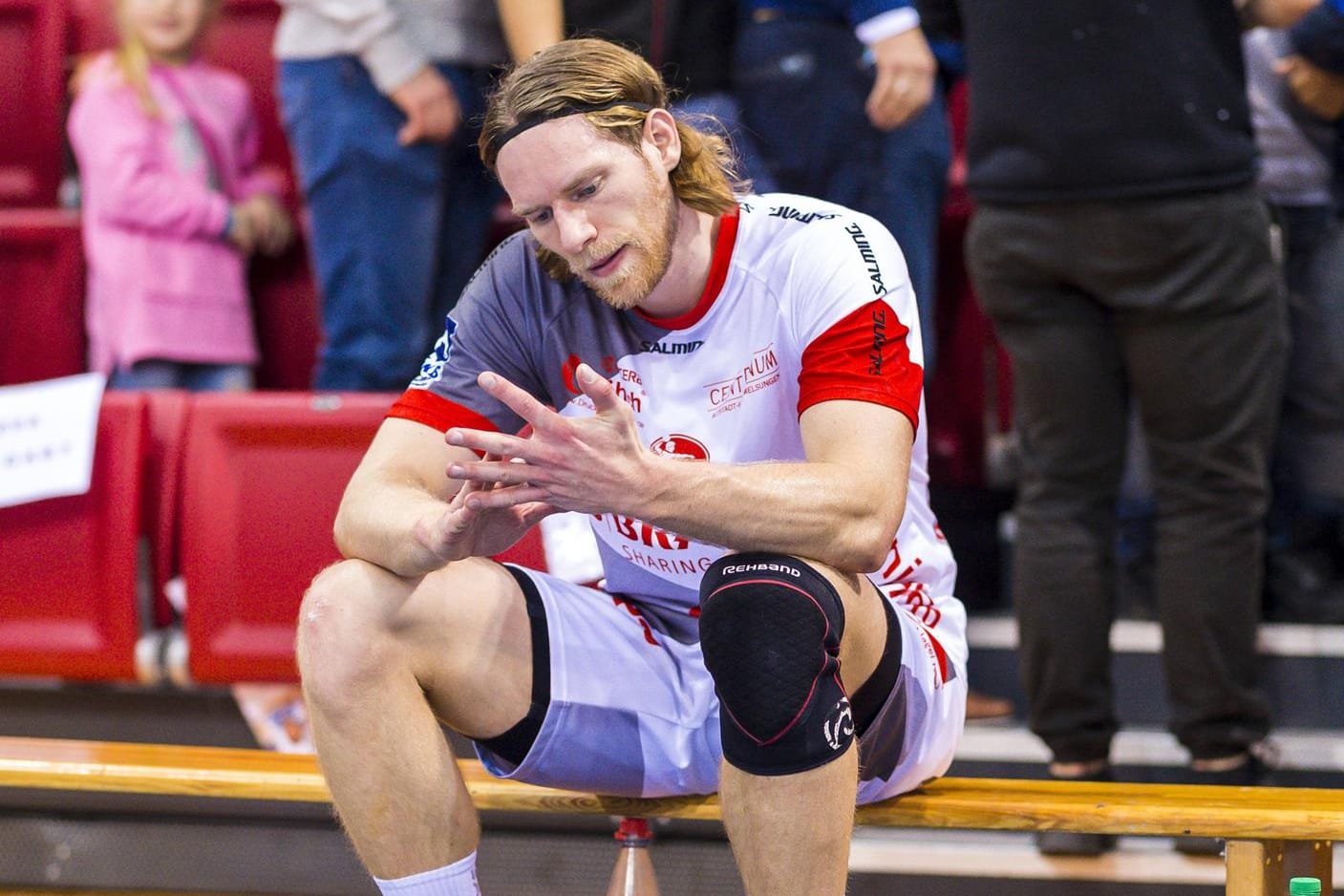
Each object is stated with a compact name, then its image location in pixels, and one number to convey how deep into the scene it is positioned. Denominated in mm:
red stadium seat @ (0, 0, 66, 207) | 7156
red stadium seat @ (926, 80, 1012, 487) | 6543
